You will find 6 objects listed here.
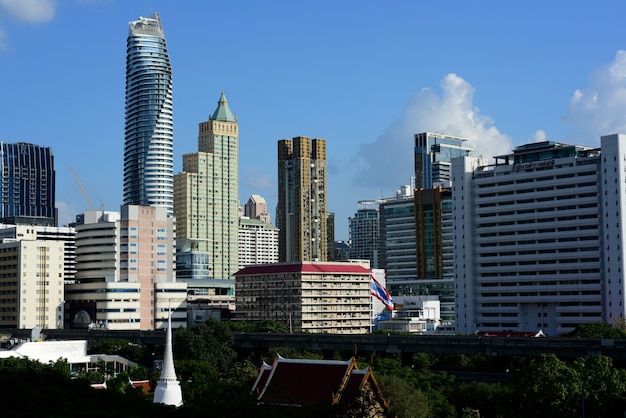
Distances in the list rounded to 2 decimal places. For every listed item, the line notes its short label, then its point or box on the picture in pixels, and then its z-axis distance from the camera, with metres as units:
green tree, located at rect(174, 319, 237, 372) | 158.62
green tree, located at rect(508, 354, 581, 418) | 85.19
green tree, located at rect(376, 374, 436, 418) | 90.50
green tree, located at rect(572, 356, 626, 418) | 83.88
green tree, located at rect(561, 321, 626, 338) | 178.12
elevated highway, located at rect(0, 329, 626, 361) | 130.12
